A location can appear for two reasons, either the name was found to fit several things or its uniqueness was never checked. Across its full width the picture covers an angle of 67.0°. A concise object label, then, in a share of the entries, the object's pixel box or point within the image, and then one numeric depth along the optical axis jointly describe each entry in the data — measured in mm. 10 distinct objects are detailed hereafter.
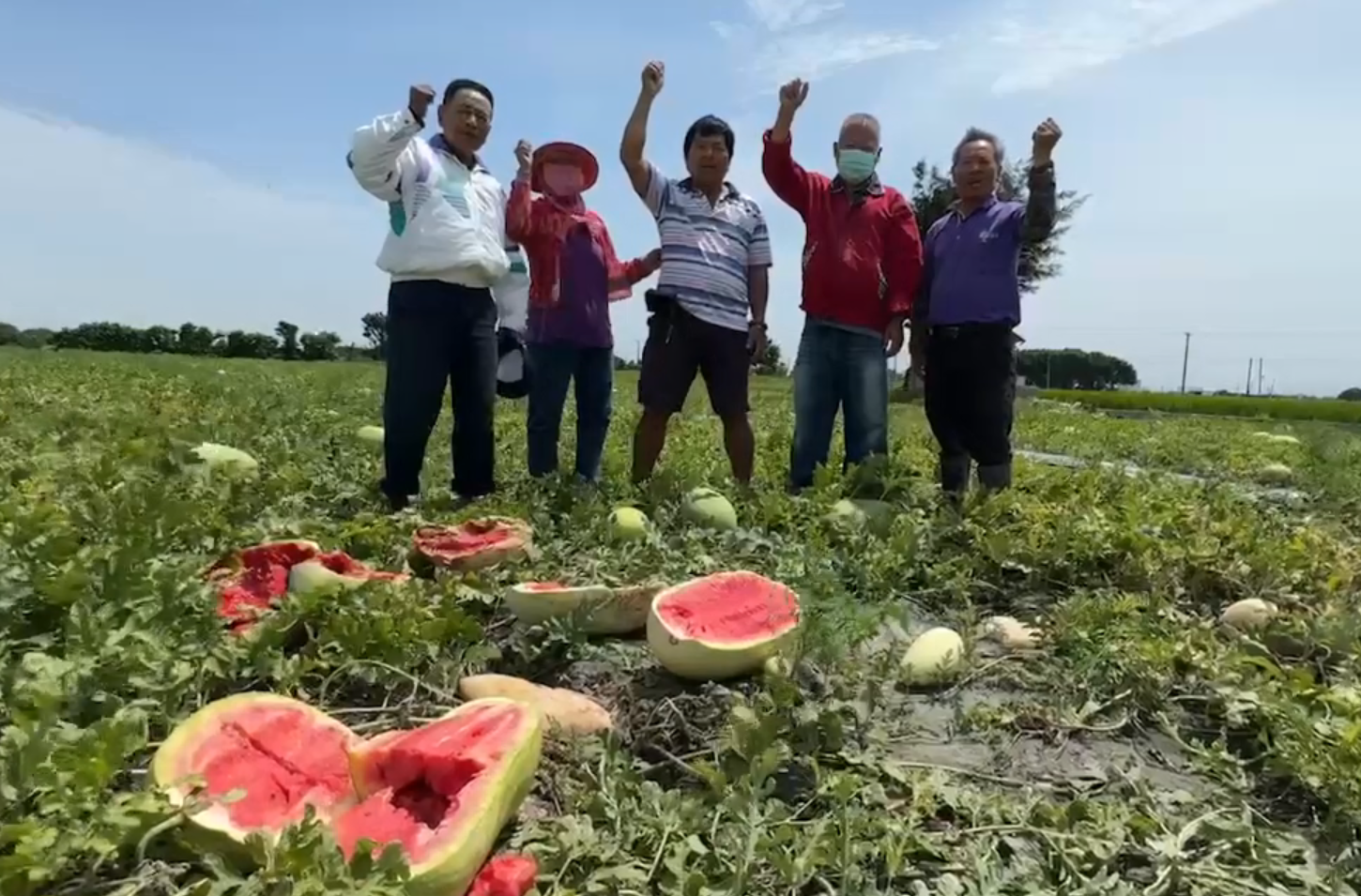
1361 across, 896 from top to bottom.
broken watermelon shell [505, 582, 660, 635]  3059
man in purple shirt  5164
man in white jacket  4648
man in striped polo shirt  5277
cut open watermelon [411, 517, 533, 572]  3551
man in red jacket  5379
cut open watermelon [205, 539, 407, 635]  2926
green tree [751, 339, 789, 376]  36400
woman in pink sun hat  5273
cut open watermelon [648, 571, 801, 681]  2771
